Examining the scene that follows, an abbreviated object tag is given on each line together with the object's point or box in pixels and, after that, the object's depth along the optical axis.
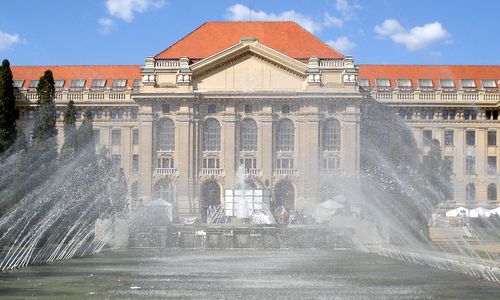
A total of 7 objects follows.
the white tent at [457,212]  81.69
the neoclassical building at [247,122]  90.06
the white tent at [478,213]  80.91
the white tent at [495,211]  78.46
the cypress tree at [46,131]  58.66
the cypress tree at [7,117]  55.19
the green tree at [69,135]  62.09
